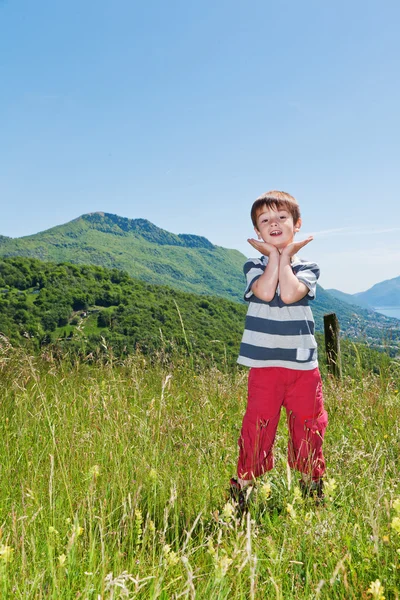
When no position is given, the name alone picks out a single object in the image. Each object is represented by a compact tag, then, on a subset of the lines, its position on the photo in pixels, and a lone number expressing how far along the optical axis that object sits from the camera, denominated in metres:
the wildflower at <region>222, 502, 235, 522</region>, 1.63
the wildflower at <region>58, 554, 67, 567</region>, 1.33
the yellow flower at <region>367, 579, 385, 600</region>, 1.19
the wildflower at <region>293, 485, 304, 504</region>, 1.88
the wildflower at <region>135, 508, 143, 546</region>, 1.76
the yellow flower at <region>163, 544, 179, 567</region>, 1.43
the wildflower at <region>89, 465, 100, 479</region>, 1.85
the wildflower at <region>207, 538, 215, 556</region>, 1.39
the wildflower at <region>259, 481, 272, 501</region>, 1.95
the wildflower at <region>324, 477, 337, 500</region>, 1.88
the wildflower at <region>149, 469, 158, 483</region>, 2.15
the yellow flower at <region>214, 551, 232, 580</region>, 1.17
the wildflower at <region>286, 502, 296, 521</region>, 1.74
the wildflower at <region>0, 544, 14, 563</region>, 1.19
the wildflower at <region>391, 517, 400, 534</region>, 1.43
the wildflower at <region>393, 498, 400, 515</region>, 1.49
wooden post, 5.62
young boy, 2.64
